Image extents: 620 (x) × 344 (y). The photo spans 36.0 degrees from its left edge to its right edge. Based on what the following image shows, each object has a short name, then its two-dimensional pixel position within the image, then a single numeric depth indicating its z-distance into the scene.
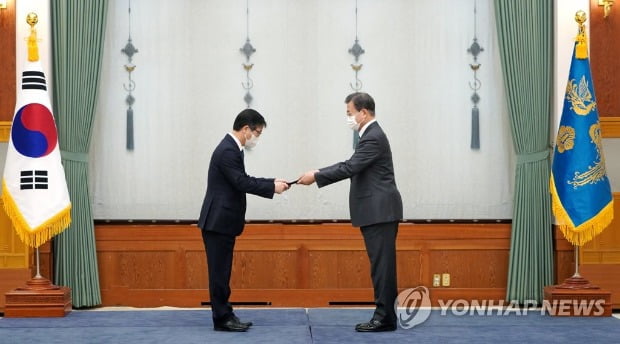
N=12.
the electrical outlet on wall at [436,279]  7.68
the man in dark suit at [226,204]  5.94
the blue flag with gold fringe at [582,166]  7.02
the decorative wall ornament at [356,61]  7.73
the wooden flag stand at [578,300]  6.92
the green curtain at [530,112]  7.56
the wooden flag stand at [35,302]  6.89
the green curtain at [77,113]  7.48
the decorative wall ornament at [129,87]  7.69
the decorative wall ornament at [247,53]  7.72
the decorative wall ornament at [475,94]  7.73
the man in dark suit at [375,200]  5.98
